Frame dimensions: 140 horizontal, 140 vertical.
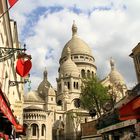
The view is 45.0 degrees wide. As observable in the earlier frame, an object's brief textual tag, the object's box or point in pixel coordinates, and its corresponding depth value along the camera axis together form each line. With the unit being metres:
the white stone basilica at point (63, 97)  42.57
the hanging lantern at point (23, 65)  8.86
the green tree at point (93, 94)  25.71
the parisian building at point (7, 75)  7.17
